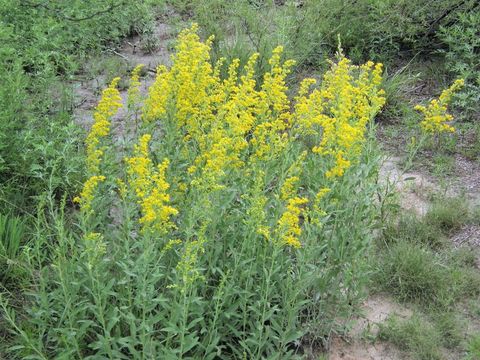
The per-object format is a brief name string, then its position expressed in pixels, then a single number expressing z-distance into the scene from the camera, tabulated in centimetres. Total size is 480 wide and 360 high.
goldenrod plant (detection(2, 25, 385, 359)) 273
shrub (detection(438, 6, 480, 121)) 574
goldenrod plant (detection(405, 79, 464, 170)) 352
